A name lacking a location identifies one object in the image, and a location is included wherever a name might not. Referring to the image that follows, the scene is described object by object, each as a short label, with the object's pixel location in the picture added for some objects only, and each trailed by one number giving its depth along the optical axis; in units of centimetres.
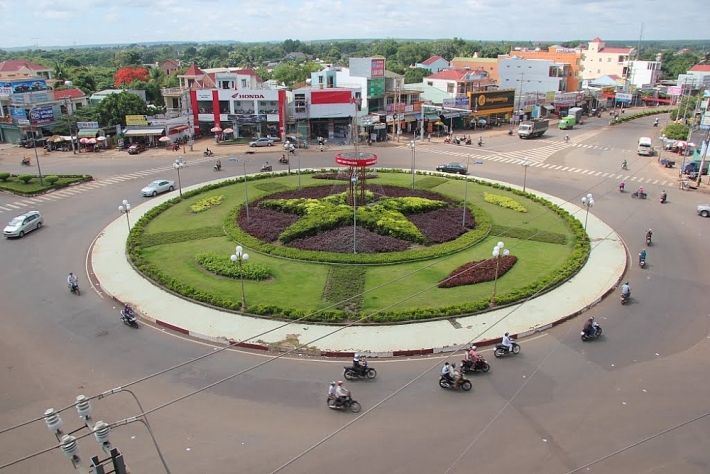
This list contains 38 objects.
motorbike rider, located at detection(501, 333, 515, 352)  2069
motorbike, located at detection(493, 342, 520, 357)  2056
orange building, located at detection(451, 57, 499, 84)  10169
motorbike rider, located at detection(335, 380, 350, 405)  1719
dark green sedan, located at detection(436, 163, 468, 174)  5203
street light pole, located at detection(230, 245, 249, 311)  2284
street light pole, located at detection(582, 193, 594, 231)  3181
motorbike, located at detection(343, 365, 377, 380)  1902
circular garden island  2475
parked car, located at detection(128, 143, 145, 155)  6168
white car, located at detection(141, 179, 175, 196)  4347
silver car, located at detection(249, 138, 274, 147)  6475
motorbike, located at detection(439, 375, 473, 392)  1842
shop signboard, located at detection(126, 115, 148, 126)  6638
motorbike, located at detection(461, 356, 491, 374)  1941
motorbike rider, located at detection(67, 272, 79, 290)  2597
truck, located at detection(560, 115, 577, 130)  8012
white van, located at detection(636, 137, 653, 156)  6141
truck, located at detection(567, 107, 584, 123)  8488
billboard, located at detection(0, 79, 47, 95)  6588
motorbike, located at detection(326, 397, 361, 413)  1730
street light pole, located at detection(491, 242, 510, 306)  2352
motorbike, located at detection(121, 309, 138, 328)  2277
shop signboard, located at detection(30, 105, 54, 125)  6506
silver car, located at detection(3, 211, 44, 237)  3359
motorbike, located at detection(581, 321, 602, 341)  2167
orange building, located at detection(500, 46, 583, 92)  10331
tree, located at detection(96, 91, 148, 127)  6719
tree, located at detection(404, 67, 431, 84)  10712
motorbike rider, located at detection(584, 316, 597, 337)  2159
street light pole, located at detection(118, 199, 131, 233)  3110
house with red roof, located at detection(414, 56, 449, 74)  13262
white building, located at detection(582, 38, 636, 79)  12888
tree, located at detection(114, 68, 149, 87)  10794
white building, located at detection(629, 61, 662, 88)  12825
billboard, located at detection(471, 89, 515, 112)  7819
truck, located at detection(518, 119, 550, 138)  7156
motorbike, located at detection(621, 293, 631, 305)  2497
